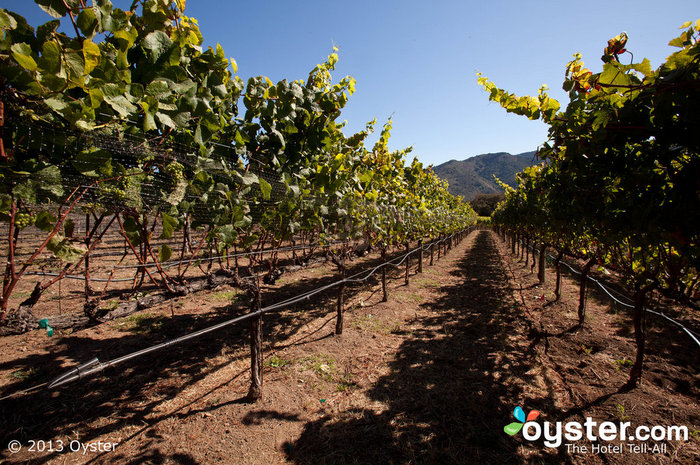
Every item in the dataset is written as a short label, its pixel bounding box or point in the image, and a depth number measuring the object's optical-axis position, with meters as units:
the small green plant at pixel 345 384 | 3.41
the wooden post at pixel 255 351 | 3.08
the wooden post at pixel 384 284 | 6.87
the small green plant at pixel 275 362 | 3.89
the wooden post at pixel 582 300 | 5.18
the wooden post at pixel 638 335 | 3.22
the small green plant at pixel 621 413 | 2.81
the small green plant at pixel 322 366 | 3.67
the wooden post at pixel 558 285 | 6.76
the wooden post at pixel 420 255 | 10.31
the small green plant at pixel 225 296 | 6.74
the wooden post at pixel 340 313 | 4.82
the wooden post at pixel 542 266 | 8.35
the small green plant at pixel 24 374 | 3.35
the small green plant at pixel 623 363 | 3.84
